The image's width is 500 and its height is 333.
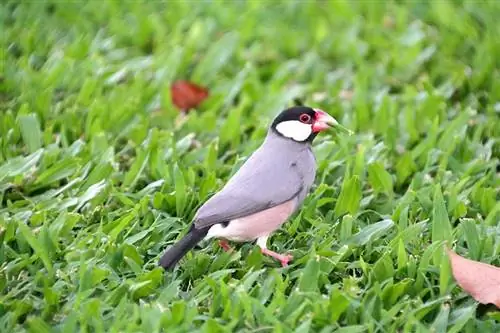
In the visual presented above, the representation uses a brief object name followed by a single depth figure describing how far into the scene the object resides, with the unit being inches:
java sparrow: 298.0
